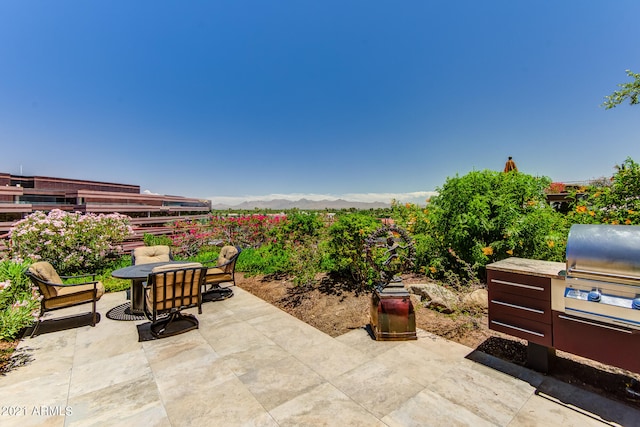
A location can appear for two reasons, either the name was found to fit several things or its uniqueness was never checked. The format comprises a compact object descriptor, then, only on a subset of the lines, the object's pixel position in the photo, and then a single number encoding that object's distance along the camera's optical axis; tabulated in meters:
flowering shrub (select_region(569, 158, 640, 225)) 4.19
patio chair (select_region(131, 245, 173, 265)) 5.45
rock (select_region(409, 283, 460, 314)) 4.03
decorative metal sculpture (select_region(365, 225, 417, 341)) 3.25
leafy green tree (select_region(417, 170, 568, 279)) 4.46
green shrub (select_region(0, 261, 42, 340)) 2.66
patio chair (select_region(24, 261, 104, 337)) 3.60
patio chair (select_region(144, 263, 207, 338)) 3.54
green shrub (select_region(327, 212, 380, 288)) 4.76
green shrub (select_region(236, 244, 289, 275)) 6.55
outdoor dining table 4.07
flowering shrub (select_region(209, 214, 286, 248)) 8.77
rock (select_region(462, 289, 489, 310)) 4.00
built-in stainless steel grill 1.90
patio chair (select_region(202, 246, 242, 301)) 5.09
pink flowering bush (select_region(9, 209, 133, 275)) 6.21
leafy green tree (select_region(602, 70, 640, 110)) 6.28
